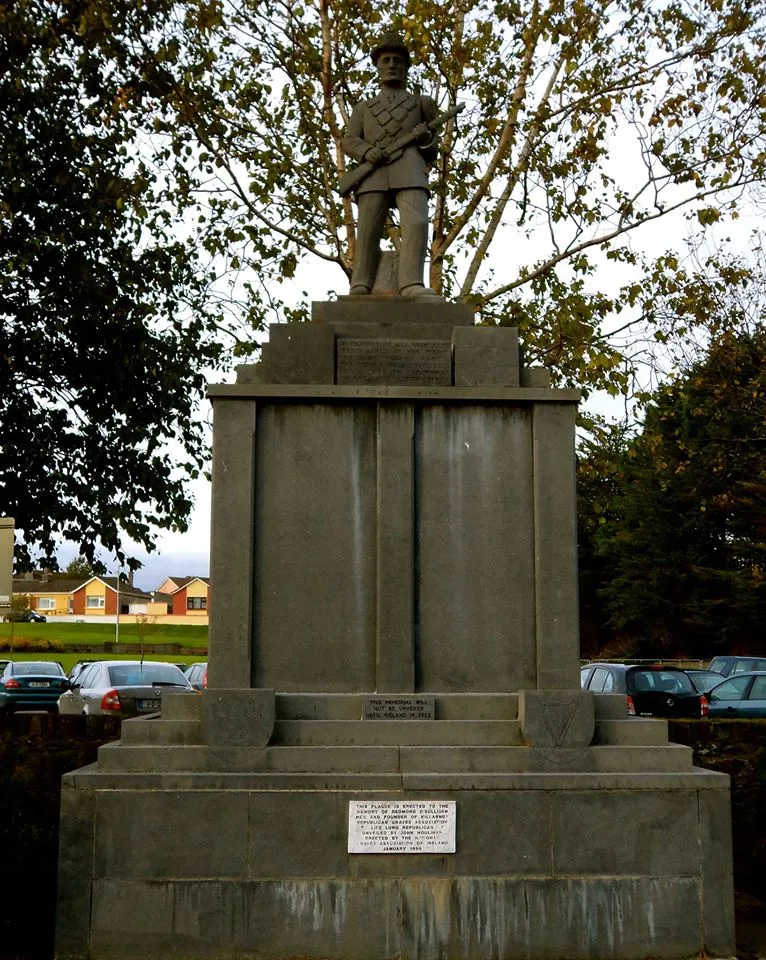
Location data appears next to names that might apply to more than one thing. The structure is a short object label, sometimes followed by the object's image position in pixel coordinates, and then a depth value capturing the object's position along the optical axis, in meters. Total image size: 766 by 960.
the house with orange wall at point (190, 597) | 125.51
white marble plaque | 7.27
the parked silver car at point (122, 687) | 19.08
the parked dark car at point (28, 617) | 91.58
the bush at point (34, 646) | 62.34
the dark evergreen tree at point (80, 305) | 17.50
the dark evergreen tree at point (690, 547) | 41.94
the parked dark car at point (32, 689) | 26.00
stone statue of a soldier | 9.06
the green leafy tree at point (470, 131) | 17.70
